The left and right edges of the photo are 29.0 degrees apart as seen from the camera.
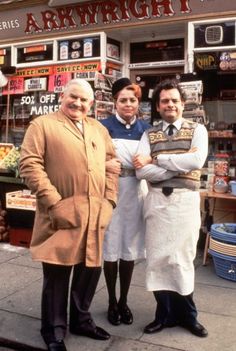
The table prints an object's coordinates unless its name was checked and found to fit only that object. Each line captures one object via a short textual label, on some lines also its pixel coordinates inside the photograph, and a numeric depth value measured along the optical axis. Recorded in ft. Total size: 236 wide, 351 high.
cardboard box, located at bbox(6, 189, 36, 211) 20.04
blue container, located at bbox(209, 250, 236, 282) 16.06
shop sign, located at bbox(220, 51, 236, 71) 20.40
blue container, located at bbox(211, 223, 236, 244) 15.88
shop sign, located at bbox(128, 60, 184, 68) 23.43
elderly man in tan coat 10.66
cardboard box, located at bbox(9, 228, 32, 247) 20.49
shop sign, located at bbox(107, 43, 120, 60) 24.21
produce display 21.15
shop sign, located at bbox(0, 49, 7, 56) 26.89
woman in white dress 12.23
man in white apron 11.48
